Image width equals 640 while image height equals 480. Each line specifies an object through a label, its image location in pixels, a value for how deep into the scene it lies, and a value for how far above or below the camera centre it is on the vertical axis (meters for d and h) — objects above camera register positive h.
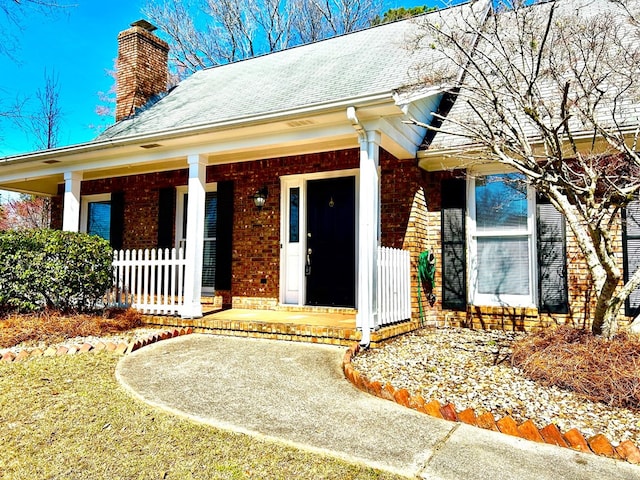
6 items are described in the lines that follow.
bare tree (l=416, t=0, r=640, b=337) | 4.25 +1.70
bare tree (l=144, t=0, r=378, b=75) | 19.09 +9.81
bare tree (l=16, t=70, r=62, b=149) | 17.86 +5.69
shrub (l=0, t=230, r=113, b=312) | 6.03 -0.14
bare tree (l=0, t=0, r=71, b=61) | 6.97 +3.83
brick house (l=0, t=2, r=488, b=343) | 5.51 +1.46
